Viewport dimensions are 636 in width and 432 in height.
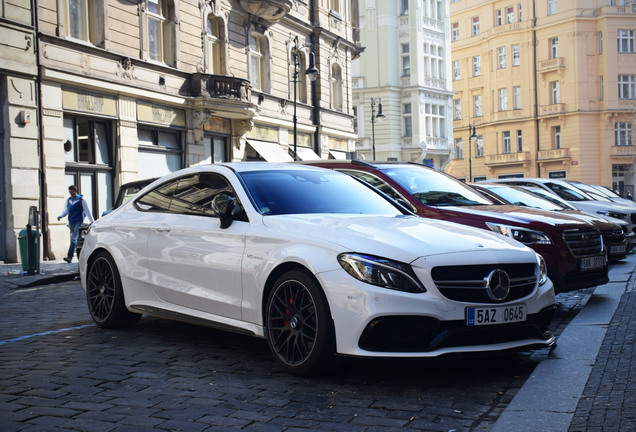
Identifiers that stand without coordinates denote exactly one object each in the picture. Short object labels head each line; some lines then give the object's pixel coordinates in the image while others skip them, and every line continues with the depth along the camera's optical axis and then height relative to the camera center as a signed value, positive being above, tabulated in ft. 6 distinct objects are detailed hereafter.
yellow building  195.00 +30.22
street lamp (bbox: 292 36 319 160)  89.20 +16.14
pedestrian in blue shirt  55.77 +0.07
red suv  26.68 -0.70
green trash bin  46.88 -2.17
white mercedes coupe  15.92 -1.54
